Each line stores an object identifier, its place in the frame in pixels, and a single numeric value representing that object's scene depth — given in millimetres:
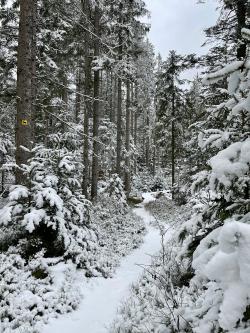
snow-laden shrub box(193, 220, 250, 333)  1935
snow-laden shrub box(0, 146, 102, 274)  8414
